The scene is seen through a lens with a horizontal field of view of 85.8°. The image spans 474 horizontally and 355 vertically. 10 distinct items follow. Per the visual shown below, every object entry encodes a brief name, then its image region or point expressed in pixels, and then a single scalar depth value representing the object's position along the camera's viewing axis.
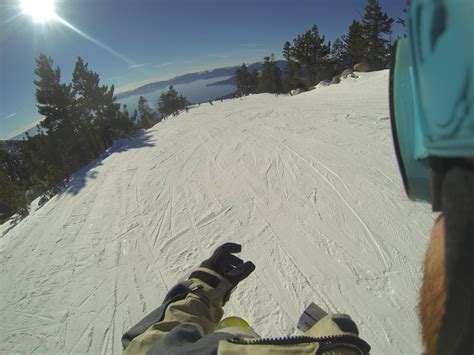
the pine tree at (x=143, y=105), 47.93
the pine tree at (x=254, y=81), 59.28
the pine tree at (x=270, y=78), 52.66
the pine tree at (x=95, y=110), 22.52
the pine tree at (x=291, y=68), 33.96
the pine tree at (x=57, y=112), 20.45
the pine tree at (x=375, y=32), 30.47
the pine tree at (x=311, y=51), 30.97
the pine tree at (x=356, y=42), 31.25
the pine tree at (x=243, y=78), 57.22
